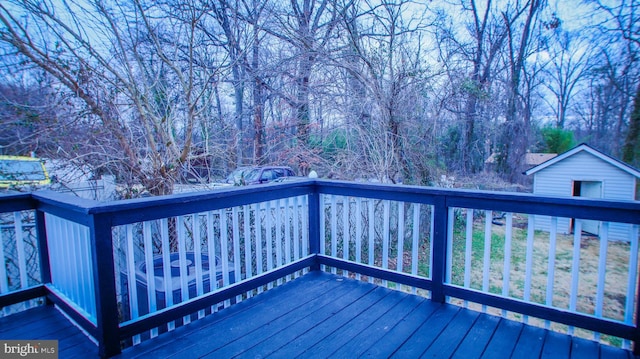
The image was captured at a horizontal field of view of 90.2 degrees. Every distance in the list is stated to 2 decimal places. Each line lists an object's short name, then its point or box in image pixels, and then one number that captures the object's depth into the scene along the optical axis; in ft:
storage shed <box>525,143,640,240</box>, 24.34
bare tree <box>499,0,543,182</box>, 31.65
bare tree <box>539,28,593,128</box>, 26.63
